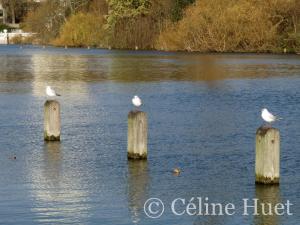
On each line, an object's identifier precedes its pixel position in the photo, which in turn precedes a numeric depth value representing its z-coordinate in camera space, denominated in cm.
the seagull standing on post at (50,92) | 2445
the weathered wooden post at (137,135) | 1869
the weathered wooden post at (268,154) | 1614
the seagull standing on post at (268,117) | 1853
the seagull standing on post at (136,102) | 2098
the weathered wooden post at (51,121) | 2128
